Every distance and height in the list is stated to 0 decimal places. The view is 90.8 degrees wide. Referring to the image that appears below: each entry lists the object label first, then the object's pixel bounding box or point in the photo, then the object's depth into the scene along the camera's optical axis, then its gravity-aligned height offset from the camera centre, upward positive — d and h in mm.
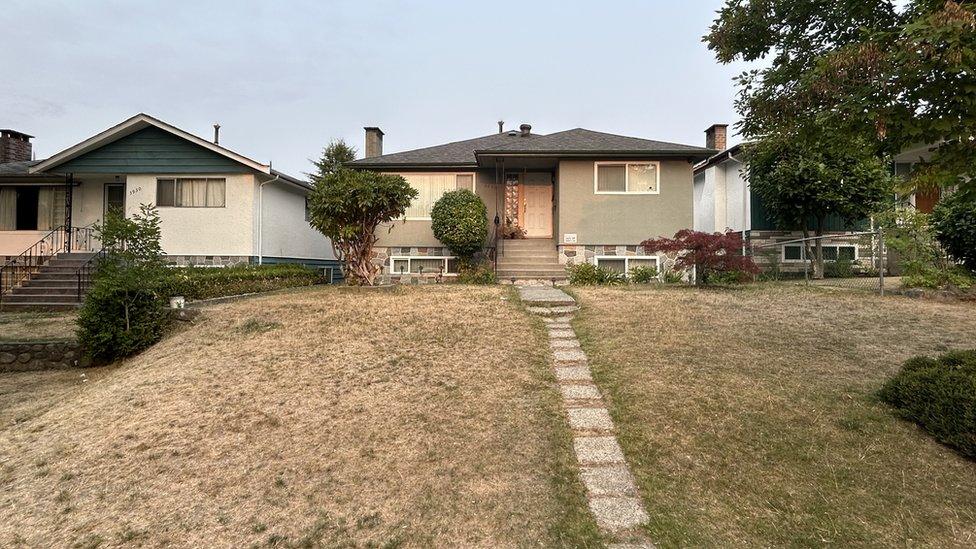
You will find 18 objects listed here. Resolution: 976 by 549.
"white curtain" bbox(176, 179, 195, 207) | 15133 +2427
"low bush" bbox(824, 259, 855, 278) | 13578 +78
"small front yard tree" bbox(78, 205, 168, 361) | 7453 -388
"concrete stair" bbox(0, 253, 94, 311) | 11648 -505
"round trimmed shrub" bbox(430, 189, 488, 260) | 13383 +1377
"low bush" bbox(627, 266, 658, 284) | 13352 -97
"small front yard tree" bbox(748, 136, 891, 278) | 13078 +2392
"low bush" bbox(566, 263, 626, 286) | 12664 -146
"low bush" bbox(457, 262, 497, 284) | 12892 -75
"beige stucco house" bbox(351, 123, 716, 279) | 14062 +2208
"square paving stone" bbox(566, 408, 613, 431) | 4353 -1385
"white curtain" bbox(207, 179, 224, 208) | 15105 +2424
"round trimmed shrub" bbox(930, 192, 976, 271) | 9180 +804
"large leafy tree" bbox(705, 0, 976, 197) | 3298 +1498
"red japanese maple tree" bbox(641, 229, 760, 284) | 10344 +475
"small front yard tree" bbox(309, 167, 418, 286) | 10875 +1447
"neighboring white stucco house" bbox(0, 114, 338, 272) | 14773 +2588
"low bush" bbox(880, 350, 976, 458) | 3639 -1043
